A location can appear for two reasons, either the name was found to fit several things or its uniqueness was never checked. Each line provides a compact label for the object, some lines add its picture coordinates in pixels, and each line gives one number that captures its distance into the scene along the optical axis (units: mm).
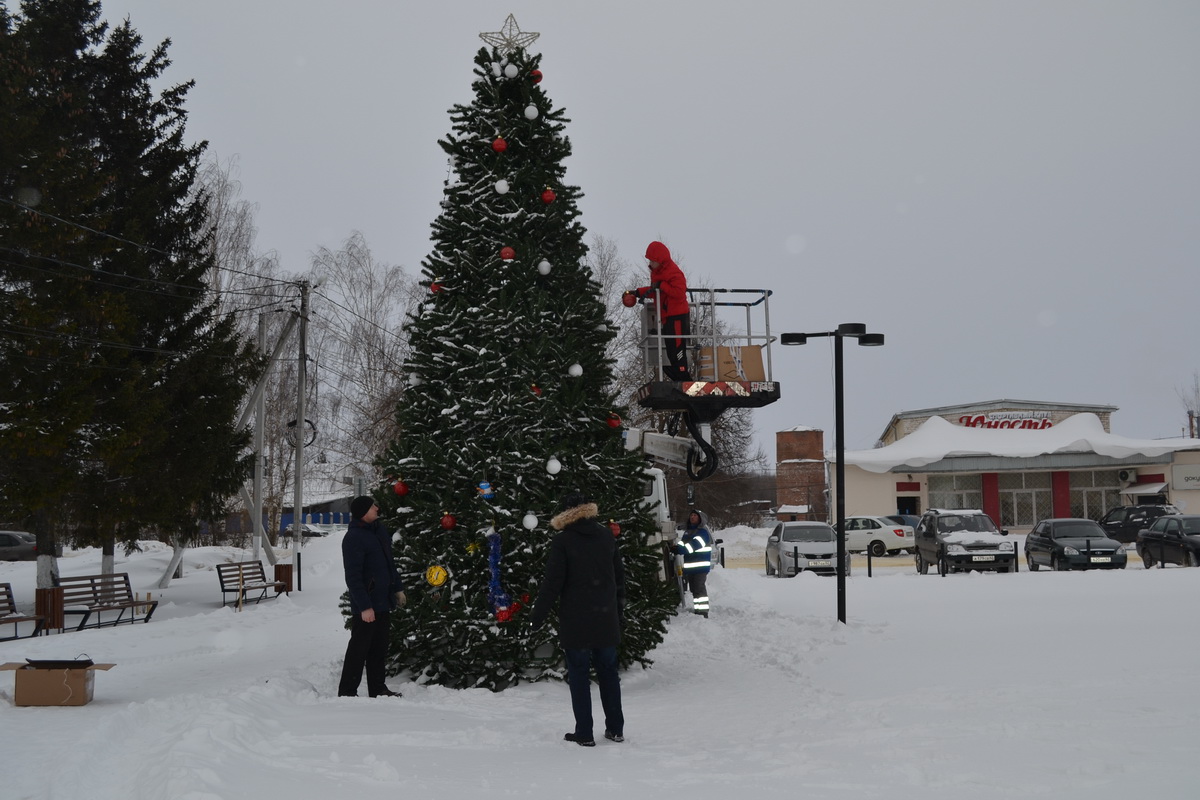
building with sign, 46406
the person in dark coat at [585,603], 6863
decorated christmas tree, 8969
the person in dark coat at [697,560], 15602
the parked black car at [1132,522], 36031
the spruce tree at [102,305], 16219
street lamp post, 15000
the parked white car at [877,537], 37750
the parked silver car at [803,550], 26453
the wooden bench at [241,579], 19203
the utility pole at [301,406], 24828
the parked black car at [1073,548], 24438
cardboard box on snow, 8656
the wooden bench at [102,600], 15367
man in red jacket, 11922
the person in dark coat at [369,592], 8383
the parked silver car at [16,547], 40500
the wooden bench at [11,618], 13695
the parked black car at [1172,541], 24828
